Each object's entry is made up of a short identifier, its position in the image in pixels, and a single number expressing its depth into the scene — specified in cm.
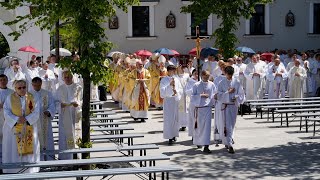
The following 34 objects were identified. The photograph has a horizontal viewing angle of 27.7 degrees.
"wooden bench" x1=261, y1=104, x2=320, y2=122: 1837
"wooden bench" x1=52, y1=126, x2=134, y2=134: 1326
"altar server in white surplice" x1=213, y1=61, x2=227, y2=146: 1450
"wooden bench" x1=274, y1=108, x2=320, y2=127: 1736
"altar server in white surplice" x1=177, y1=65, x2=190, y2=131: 1705
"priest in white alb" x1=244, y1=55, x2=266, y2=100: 2308
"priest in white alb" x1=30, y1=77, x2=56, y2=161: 1222
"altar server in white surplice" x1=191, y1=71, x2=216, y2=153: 1412
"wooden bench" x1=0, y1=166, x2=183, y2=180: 884
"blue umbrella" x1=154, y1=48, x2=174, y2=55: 2852
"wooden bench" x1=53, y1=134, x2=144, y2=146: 1239
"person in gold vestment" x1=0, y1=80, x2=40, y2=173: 1102
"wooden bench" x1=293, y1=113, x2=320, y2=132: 1595
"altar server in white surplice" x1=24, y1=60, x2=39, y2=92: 2164
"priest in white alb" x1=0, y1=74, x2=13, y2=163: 1196
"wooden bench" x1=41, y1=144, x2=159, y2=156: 1101
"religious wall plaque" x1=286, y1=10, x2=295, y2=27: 3450
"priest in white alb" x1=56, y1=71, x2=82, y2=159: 1283
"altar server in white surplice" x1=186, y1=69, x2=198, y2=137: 1511
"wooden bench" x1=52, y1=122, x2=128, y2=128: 1402
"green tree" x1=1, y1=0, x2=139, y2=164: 1090
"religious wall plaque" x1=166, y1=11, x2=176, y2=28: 3356
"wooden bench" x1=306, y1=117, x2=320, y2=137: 1557
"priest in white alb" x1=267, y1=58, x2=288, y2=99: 2277
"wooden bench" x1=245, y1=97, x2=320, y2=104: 2000
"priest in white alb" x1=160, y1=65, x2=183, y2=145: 1545
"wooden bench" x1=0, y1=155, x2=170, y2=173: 984
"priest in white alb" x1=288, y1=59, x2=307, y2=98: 2281
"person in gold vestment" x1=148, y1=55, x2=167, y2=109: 2197
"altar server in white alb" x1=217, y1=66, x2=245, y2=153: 1423
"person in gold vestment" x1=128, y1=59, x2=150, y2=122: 1947
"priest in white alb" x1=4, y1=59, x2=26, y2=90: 2059
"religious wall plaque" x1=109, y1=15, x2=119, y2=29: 3272
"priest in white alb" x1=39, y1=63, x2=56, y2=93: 2203
